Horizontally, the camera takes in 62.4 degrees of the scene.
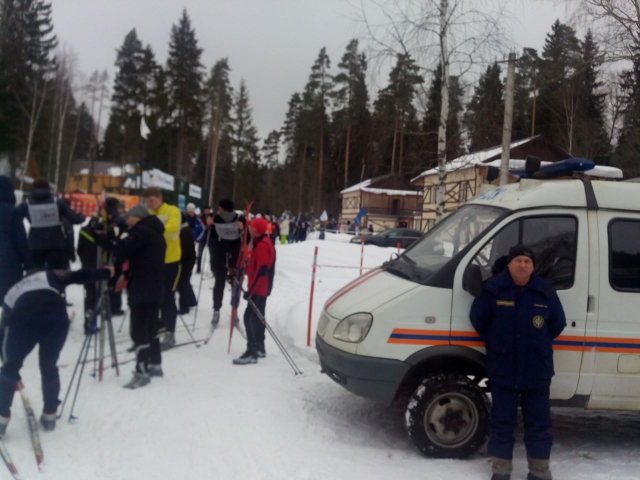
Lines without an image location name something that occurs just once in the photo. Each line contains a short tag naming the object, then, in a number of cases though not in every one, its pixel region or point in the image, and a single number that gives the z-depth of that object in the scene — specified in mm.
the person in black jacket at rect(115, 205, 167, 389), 5734
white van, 4441
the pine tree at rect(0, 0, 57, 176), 37309
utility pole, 11602
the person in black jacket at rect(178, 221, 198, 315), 8422
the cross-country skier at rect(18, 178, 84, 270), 6727
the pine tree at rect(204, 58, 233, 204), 52719
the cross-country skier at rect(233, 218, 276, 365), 6836
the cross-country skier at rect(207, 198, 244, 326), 8430
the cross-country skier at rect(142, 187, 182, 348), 6607
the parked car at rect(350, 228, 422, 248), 27978
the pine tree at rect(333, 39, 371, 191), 52250
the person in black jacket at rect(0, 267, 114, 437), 4328
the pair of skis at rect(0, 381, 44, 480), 3812
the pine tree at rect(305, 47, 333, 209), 54875
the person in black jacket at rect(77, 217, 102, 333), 8056
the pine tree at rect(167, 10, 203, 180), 48000
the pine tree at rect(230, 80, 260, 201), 58312
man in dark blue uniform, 4016
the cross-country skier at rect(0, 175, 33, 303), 6012
